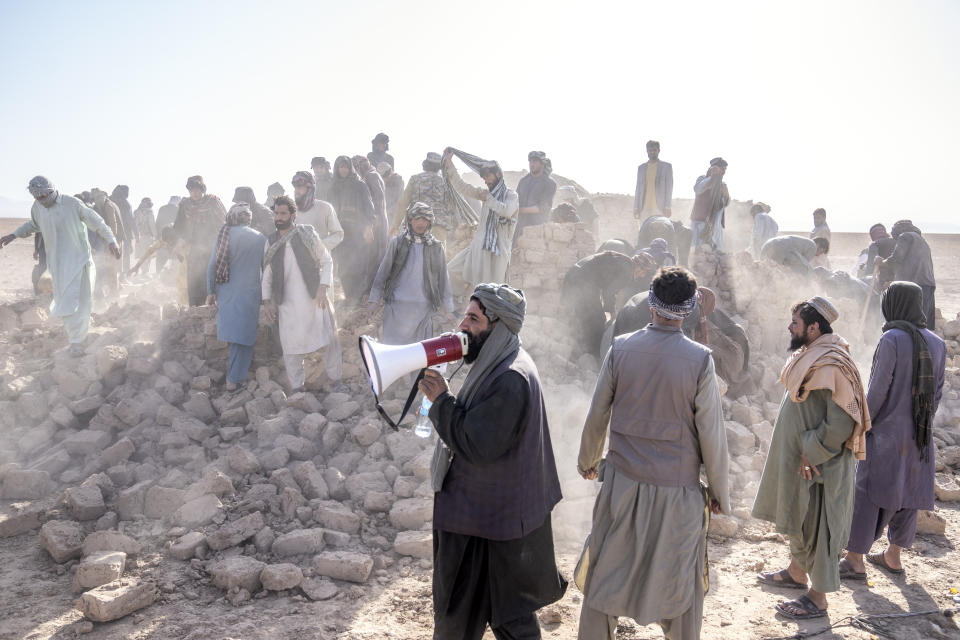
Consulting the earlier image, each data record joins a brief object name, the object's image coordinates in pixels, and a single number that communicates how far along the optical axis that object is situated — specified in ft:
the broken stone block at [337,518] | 14.17
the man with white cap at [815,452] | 10.81
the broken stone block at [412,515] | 14.42
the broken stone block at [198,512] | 14.11
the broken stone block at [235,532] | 13.29
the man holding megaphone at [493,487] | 8.04
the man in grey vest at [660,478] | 8.91
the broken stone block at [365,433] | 17.34
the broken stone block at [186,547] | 12.95
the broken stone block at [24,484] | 15.43
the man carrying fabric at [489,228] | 21.12
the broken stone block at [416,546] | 13.58
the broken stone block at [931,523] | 16.11
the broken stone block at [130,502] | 14.46
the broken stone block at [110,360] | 20.48
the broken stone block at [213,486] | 14.83
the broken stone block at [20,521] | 13.88
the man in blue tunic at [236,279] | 19.90
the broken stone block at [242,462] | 15.94
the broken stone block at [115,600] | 10.92
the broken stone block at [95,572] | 11.86
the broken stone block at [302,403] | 18.93
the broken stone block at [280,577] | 12.04
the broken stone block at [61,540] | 12.85
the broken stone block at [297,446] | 16.90
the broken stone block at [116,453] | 16.49
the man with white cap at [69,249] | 22.49
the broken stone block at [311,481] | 15.21
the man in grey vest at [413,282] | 18.08
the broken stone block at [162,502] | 14.52
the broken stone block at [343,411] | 18.65
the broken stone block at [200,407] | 19.03
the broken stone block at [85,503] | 14.10
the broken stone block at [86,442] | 17.03
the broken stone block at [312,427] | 17.66
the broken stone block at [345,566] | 12.49
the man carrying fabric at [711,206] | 29.76
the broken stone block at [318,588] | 11.99
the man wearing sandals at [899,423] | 12.74
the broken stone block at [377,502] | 14.98
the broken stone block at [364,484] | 15.42
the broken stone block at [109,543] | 12.86
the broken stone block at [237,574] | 12.01
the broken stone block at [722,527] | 15.46
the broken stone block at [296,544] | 13.24
